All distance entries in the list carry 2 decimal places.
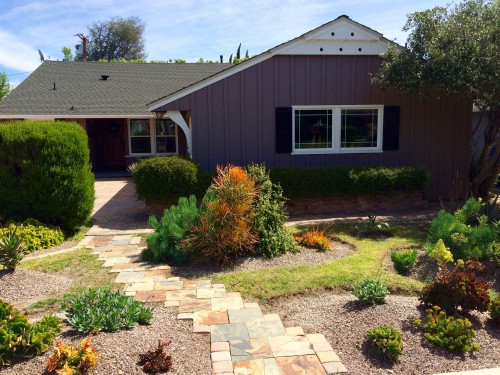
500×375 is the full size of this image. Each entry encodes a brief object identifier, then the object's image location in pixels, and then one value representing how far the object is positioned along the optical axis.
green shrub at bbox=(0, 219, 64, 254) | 7.15
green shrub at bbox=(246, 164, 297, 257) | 6.48
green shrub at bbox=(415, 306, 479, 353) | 3.70
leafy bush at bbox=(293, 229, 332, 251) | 6.92
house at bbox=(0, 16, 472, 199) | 10.74
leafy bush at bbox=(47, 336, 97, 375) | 3.22
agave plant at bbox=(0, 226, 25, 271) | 5.48
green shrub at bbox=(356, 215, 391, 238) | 7.92
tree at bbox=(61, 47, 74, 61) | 35.59
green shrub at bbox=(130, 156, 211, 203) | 9.50
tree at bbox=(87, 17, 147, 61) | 43.16
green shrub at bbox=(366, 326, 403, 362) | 3.55
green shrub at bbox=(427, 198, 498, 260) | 5.83
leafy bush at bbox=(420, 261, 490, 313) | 4.12
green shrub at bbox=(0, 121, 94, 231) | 7.73
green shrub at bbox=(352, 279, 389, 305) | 4.45
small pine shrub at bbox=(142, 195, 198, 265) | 6.29
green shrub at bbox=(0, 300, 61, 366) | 3.42
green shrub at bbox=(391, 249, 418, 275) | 5.78
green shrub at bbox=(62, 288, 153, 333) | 3.83
